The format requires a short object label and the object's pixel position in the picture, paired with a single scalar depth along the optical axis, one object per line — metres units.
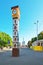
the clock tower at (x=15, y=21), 8.12
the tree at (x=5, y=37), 27.42
